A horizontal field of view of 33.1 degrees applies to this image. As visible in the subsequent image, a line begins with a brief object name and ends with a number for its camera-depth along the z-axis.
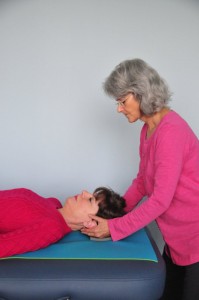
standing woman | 1.34
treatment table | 1.26
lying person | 1.40
